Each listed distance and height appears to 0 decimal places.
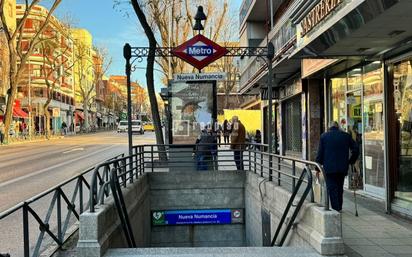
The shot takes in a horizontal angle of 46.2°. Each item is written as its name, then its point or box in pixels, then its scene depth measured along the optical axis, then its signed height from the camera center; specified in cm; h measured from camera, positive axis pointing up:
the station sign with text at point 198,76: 1359 +143
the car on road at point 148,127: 8541 +0
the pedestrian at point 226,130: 2708 -23
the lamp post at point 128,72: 1242 +144
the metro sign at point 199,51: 1240 +193
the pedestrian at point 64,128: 6926 +1
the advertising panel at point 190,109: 1543 +55
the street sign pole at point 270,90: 1120 +82
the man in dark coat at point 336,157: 864 -60
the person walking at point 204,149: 1380 -69
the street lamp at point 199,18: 1455 +326
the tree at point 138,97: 13041 +864
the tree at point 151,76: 1703 +184
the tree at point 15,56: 3866 +610
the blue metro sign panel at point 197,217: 1328 -251
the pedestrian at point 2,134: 4014 -36
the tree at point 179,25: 3516 +797
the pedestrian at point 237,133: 1553 -25
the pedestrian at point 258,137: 3046 -77
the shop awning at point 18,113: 5472 +191
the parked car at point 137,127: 6879 +4
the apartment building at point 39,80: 5778 +668
